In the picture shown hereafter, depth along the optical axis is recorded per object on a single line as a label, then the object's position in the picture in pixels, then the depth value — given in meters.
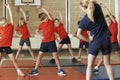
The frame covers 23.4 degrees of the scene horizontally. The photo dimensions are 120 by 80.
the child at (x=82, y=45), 9.05
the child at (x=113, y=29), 7.18
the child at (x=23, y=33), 8.60
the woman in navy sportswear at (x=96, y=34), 4.52
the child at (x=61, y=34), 8.29
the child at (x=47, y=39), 6.46
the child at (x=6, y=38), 6.32
